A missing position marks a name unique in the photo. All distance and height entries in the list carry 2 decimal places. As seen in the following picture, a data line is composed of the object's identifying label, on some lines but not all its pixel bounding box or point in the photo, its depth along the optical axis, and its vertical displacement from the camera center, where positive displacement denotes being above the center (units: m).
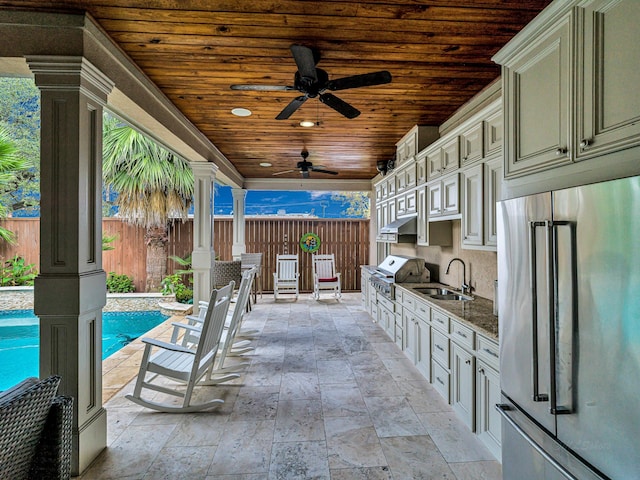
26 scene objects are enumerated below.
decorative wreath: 8.11 -0.05
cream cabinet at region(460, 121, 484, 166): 2.52 +0.76
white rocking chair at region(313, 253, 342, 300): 7.05 -0.76
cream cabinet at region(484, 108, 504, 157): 2.29 +0.74
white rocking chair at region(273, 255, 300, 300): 7.15 -0.75
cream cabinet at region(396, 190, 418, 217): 4.11 +0.47
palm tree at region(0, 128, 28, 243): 3.65 +0.89
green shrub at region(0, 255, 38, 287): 6.43 -0.62
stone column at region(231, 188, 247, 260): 7.29 +0.37
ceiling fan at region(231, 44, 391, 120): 2.14 +1.09
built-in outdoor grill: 4.08 -0.42
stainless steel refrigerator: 1.04 -0.35
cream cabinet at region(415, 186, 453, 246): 3.66 +0.10
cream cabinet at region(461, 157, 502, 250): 2.38 +0.28
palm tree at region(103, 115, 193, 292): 6.26 +1.15
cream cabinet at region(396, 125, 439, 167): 3.97 +1.21
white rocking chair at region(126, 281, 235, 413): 2.45 -0.96
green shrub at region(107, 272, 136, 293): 7.05 -0.91
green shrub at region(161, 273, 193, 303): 6.55 -0.96
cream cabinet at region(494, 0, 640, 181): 1.13 +0.60
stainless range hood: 4.09 +0.12
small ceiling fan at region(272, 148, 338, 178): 5.09 +1.13
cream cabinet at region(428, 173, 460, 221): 2.96 +0.39
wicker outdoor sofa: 1.09 -0.67
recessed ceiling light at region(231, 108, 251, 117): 3.40 +1.31
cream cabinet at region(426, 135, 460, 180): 2.97 +0.78
